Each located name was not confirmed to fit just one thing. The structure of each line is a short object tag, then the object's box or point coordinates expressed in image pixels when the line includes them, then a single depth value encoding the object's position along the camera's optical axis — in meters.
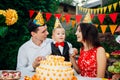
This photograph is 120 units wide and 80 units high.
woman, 1.94
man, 1.99
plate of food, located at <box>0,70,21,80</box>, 1.42
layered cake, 1.32
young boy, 1.87
